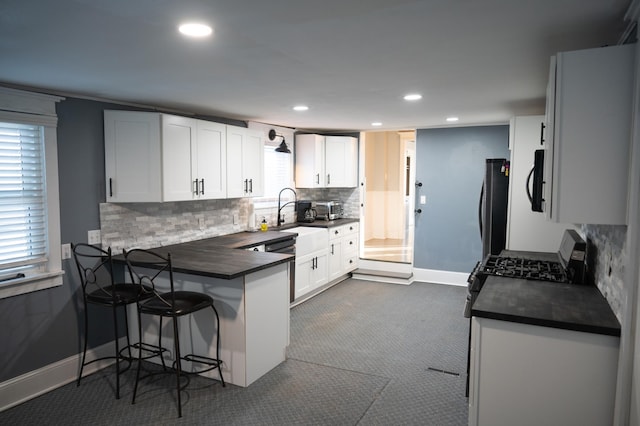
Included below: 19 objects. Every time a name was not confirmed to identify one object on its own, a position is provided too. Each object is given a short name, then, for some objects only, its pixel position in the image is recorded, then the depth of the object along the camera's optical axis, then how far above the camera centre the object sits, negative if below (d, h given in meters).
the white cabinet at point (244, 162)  4.55 +0.28
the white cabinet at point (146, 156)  3.64 +0.27
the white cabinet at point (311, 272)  5.17 -1.02
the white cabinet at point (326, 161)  6.17 +0.40
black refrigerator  4.66 -0.15
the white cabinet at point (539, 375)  1.96 -0.85
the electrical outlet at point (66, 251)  3.37 -0.49
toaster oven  6.40 -0.30
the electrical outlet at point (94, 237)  3.55 -0.40
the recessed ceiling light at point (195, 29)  1.89 +0.70
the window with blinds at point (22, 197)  3.07 -0.07
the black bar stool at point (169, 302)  2.88 -0.78
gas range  2.76 -0.55
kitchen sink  5.17 -0.61
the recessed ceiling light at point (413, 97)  3.54 +0.77
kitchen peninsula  3.19 -0.94
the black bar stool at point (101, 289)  3.06 -0.75
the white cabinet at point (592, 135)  1.87 +0.25
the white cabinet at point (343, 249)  5.95 -0.85
